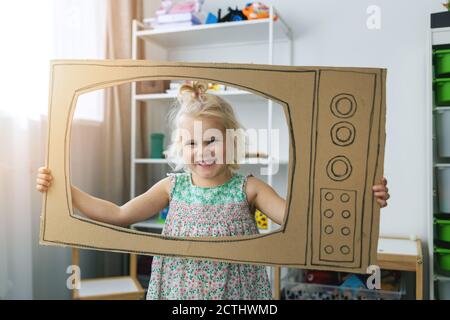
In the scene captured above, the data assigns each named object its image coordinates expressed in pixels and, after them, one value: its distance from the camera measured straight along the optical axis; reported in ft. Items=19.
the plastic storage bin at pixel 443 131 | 6.08
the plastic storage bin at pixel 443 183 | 6.67
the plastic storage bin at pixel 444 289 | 6.49
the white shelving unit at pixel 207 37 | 6.44
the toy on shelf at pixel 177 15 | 6.98
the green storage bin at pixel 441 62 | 5.88
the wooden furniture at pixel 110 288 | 5.58
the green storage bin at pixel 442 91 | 5.93
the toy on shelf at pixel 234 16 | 6.75
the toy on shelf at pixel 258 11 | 6.55
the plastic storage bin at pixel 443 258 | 5.92
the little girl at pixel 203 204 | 3.01
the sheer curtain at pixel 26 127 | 5.12
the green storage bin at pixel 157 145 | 6.10
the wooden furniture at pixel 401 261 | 5.54
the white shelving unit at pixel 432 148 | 5.90
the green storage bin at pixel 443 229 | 5.93
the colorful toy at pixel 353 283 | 6.19
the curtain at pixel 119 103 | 6.44
